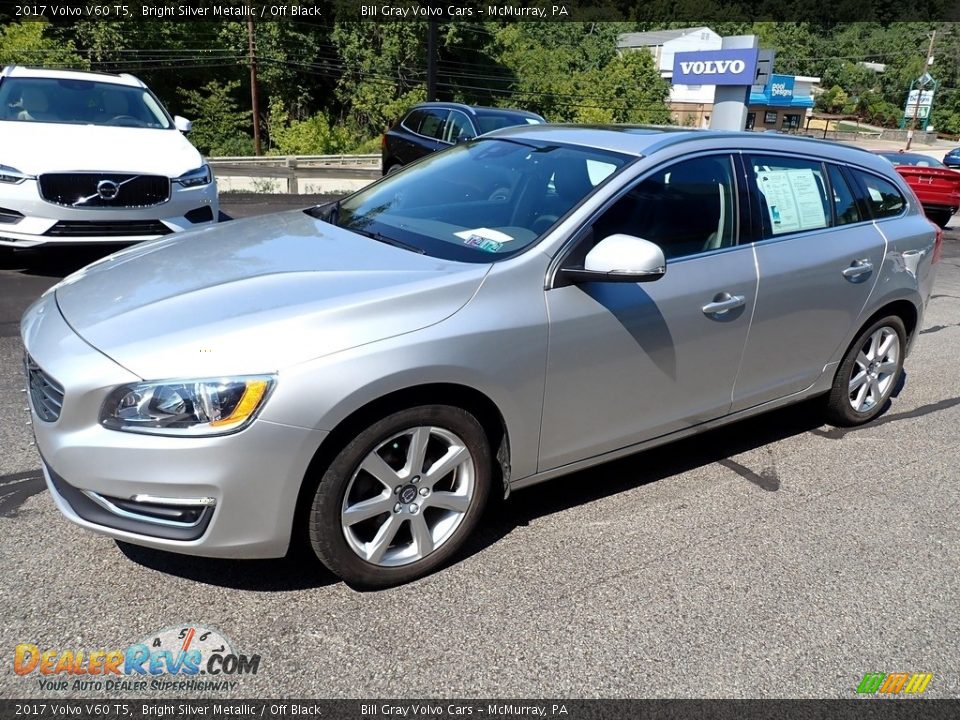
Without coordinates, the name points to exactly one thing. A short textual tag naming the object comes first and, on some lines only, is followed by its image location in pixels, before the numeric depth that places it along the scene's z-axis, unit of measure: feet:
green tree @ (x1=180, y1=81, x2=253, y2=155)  166.71
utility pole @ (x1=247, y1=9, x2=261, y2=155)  140.26
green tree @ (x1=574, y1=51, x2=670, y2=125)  224.12
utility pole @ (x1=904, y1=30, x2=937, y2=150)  200.50
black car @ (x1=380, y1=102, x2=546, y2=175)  37.52
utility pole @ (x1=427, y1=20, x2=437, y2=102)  94.79
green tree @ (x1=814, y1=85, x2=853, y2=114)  297.53
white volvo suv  20.72
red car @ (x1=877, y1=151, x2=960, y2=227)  50.21
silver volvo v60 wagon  8.28
